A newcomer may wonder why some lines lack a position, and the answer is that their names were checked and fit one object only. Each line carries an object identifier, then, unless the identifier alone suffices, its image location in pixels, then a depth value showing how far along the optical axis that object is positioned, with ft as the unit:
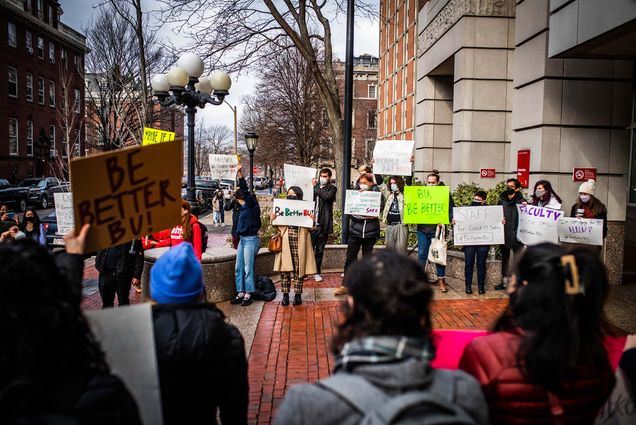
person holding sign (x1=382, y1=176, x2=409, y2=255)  29.86
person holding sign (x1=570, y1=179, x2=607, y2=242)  25.96
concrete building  27.22
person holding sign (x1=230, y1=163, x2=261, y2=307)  26.55
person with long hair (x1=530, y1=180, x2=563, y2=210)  27.48
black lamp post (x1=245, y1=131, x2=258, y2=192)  75.72
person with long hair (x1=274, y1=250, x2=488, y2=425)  5.29
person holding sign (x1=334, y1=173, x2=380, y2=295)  28.94
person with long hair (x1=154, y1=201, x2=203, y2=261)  23.39
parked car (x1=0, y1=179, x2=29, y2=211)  93.91
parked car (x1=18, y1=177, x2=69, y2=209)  100.36
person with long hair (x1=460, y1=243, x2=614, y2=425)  6.60
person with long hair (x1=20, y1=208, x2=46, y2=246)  30.42
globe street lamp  35.45
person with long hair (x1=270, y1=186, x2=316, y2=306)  26.76
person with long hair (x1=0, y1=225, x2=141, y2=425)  5.23
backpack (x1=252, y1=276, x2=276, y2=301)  28.12
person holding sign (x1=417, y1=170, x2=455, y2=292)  29.81
